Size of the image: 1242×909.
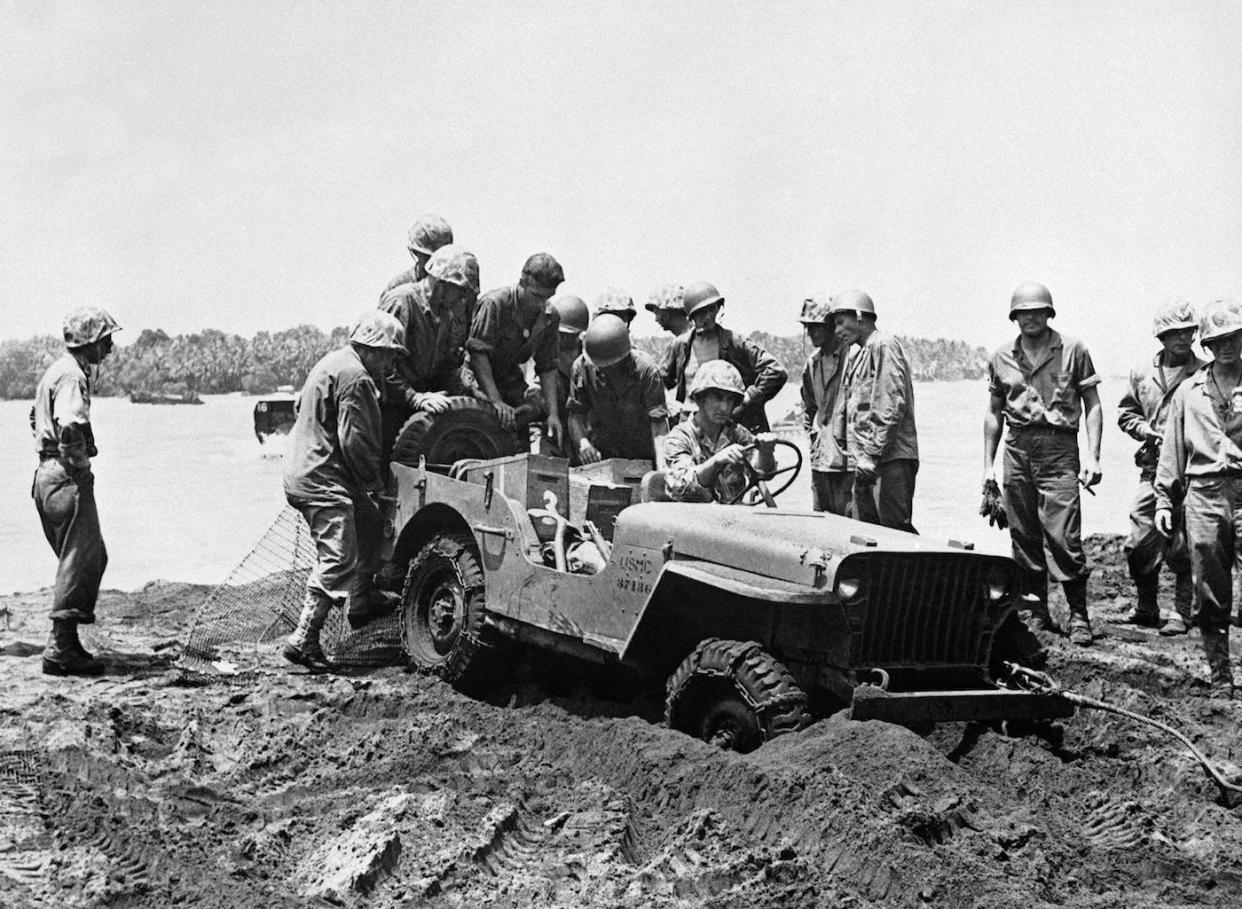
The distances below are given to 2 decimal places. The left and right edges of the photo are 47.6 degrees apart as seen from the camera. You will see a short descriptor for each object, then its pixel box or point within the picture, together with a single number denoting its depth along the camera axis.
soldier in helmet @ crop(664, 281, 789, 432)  9.51
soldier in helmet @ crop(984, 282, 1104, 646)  8.86
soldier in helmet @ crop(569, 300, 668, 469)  8.44
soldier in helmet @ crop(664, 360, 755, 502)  6.73
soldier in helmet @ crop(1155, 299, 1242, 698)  7.37
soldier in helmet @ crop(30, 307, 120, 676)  8.11
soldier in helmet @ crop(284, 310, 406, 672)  8.09
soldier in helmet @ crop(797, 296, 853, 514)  9.14
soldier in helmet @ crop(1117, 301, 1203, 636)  9.54
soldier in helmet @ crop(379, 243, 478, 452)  8.42
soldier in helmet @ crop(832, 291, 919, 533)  8.66
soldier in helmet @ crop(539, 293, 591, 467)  9.96
